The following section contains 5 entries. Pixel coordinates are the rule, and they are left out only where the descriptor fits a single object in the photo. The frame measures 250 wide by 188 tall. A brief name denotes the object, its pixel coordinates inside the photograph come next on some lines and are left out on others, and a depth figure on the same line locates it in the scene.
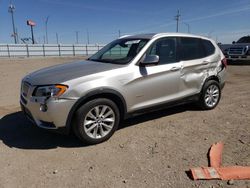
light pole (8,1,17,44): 39.71
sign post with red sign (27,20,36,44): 41.13
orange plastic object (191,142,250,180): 2.30
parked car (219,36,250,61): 11.23
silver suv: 2.80
